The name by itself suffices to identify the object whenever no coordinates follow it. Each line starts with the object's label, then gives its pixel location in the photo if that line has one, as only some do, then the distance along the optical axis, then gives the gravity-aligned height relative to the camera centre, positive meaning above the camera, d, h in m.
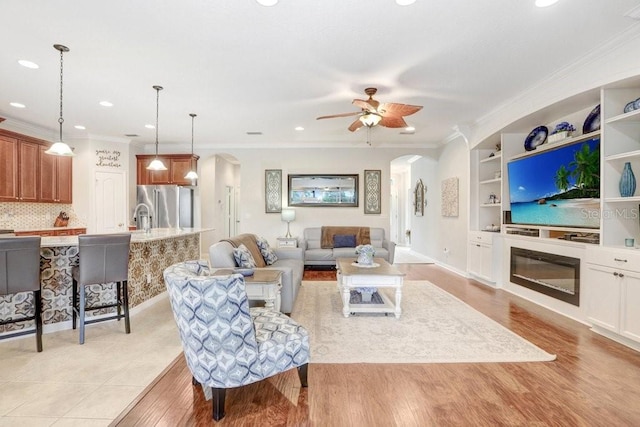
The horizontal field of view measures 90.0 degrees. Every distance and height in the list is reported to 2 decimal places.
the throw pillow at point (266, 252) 4.70 -0.58
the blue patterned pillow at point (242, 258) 3.59 -0.52
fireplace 3.63 -0.75
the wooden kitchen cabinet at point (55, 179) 5.72 +0.62
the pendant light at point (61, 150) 3.31 +0.65
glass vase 2.98 +0.31
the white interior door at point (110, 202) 6.55 +0.21
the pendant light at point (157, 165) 4.44 +0.66
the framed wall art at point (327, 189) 7.31 +0.56
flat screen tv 3.44 +0.35
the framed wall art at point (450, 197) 6.41 +0.36
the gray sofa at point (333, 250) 6.39 -0.75
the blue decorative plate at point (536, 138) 4.40 +1.07
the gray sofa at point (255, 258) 3.53 -0.58
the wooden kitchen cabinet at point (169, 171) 7.14 +0.93
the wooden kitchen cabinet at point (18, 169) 5.00 +0.69
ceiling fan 3.67 +1.22
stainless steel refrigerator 7.04 +0.19
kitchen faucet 6.89 -0.04
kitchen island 3.14 -0.72
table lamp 7.02 -0.04
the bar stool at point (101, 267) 2.95 -0.53
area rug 2.68 -1.19
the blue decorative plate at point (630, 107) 2.91 +1.00
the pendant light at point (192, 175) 5.01 +0.59
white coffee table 3.60 -0.79
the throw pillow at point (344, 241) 6.70 -0.58
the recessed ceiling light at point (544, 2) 2.31 +1.54
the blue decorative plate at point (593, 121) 3.41 +1.02
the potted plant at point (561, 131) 3.84 +1.01
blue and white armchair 1.75 -0.72
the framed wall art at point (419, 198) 8.53 +0.44
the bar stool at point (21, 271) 2.59 -0.49
